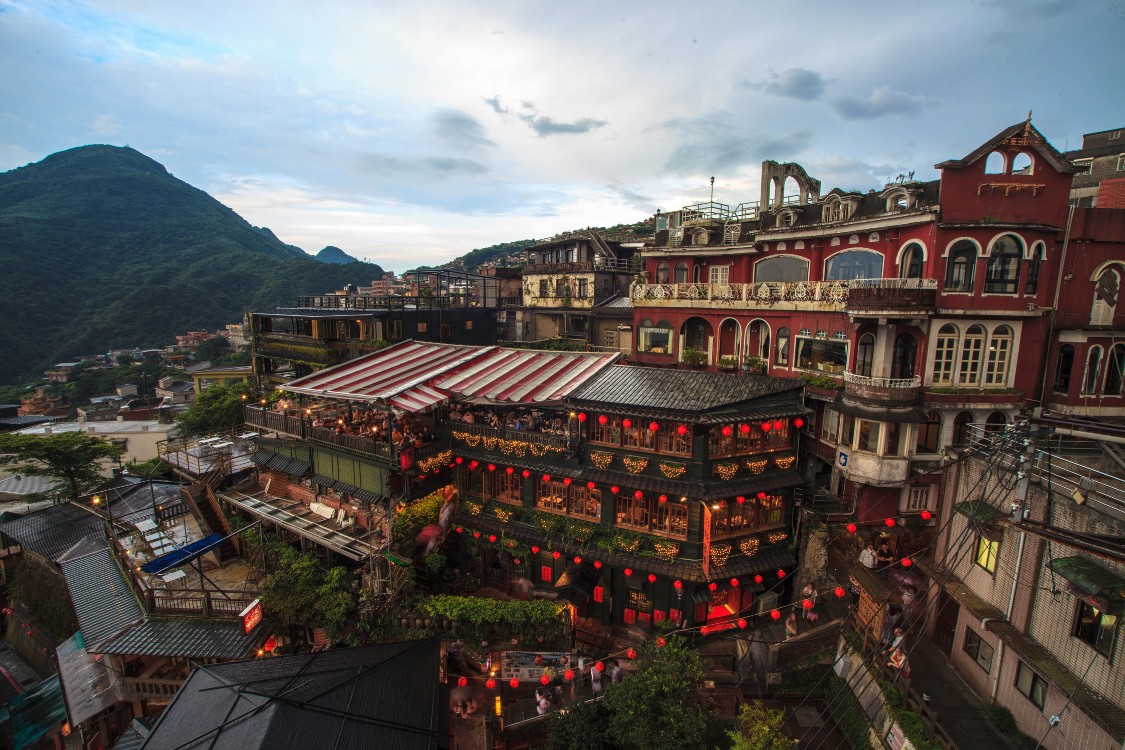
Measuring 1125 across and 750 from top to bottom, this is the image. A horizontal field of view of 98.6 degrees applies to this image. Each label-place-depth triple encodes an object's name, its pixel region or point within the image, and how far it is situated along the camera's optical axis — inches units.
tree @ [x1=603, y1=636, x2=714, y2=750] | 626.8
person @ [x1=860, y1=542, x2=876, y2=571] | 909.2
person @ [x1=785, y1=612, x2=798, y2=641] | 854.5
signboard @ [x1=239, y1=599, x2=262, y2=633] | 810.2
